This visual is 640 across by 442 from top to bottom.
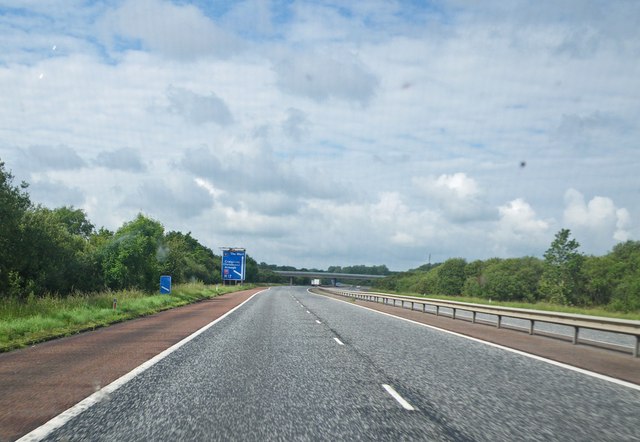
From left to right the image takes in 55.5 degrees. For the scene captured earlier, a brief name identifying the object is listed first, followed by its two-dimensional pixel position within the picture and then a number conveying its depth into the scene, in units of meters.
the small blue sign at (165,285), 46.75
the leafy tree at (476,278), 120.62
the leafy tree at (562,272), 91.19
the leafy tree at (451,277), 138.50
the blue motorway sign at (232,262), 80.75
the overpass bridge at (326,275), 193.00
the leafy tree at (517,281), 105.75
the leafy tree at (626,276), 73.12
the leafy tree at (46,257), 43.44
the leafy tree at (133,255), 52.56
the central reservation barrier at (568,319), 14.88
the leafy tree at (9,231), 39.16
